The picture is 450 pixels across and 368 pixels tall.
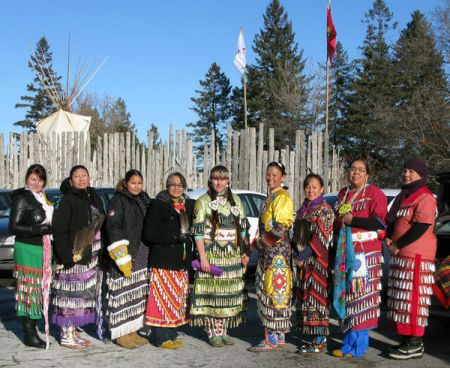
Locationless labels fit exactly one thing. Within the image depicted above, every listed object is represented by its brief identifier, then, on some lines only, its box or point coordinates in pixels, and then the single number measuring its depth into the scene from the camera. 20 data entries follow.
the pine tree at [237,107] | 42.97
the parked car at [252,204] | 10.90
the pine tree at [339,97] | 38.28
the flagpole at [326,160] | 15.24
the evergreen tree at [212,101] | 48.78
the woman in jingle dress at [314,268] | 5.75
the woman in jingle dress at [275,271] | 5.85
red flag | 21.09
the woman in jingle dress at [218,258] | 5.98
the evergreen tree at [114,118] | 50.44
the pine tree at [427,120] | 20.61
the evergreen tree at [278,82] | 37.72
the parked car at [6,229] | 10.59
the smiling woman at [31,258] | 5.92
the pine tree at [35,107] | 60.50
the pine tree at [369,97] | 34.12
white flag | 26.89
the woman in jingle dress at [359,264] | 5.59
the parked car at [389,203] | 7.93
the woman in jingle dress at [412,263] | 5.45
